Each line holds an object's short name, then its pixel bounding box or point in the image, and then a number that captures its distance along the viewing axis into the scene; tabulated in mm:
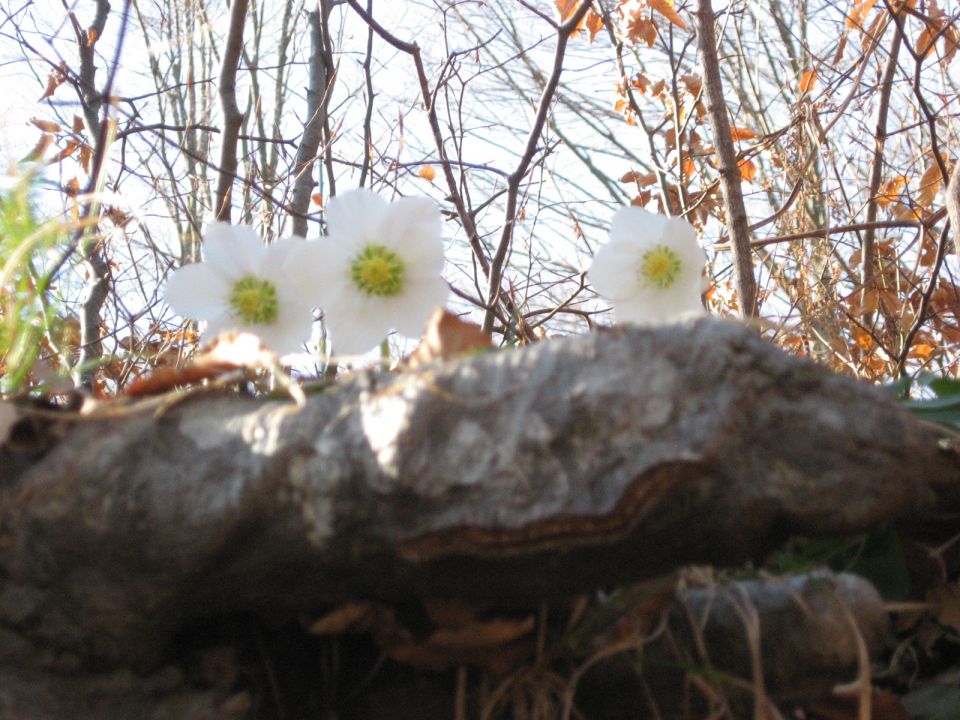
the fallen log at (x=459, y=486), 392
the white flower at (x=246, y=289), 597
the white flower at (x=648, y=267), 674
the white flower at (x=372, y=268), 598
